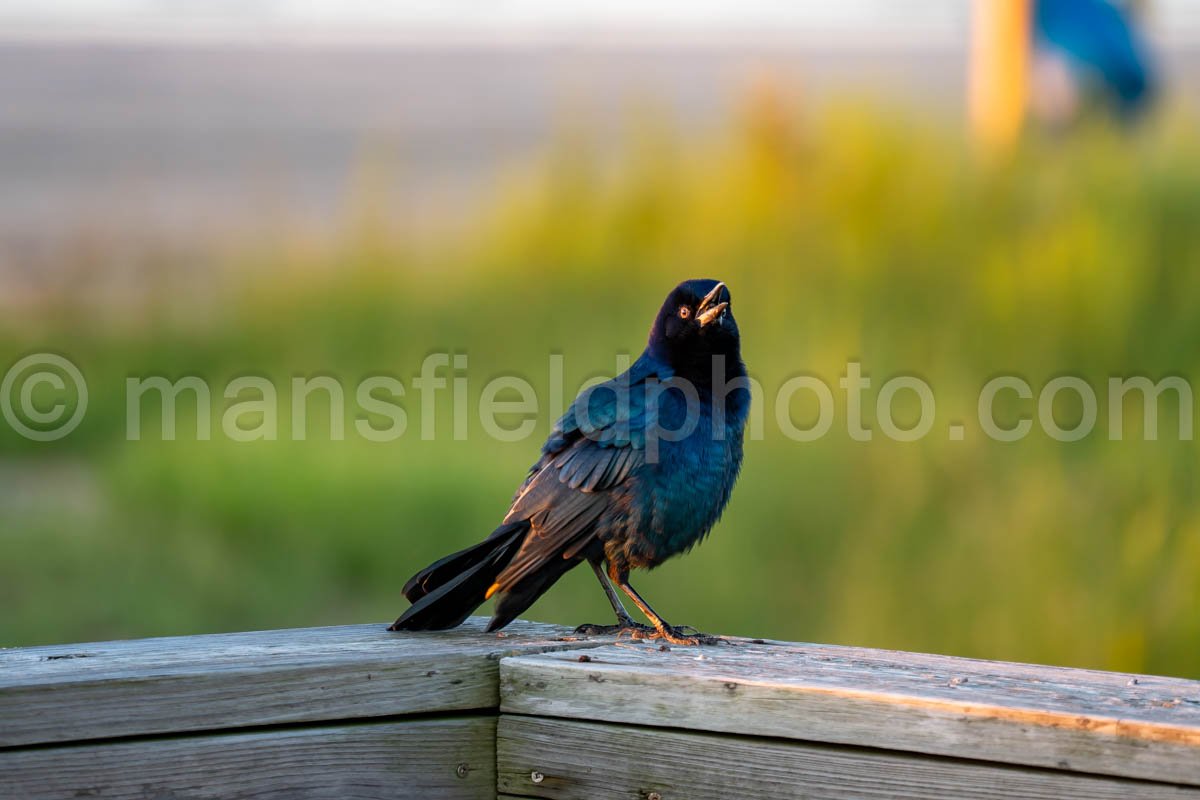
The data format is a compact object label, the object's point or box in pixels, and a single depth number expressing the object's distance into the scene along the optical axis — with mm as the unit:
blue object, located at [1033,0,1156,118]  21281
